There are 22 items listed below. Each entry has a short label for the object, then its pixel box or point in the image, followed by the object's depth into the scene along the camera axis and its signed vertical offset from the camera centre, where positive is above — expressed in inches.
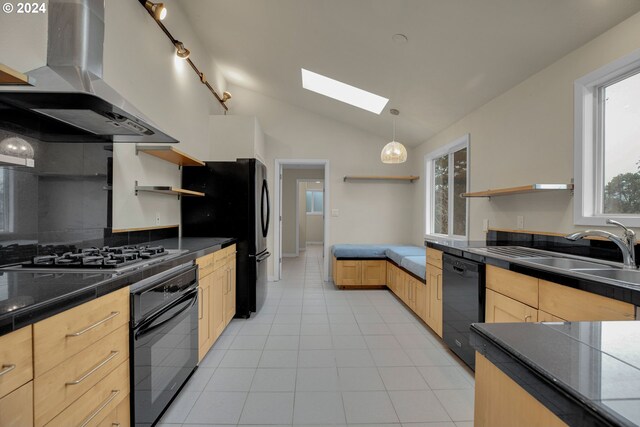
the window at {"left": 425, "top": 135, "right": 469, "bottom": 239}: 152.1 +14.6
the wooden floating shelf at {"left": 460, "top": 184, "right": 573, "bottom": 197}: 81.4 +7.8
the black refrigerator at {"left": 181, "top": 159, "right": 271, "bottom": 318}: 134.6 -0.6
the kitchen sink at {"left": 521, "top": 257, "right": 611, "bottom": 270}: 69.5 -11.9
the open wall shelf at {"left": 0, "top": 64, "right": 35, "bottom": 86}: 41.2 +19.7
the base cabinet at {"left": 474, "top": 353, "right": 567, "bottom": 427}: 20.7 -15.1
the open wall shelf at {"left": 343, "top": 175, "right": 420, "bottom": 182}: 201.5 +24.4
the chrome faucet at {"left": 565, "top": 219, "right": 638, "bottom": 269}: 63.3 -5.9
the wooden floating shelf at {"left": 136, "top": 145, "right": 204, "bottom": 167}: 98.3 +20.5
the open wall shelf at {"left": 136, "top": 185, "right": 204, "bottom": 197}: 96.7 +7.6
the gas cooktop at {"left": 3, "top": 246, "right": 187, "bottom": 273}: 55.6 -10.2
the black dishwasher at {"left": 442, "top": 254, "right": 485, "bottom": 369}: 84.4 -26.8
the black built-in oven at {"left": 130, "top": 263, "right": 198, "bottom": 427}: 56.3 -28.1
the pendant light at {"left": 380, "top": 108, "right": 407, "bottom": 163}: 145.3 +29.6
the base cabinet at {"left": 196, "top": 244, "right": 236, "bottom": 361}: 90.3 -29.3
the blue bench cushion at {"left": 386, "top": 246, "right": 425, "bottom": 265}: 159.8 -21.5
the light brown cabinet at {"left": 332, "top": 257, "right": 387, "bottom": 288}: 183.6 -37.0
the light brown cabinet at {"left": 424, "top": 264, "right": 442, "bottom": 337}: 108.1 -32.3
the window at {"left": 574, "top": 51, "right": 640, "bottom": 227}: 73.6 +19.0
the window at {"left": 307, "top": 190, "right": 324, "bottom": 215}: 443.8 +16.3
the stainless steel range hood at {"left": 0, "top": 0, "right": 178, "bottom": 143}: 55.0 +21.0
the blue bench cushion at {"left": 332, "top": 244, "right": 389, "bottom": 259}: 184.5 -24.3
